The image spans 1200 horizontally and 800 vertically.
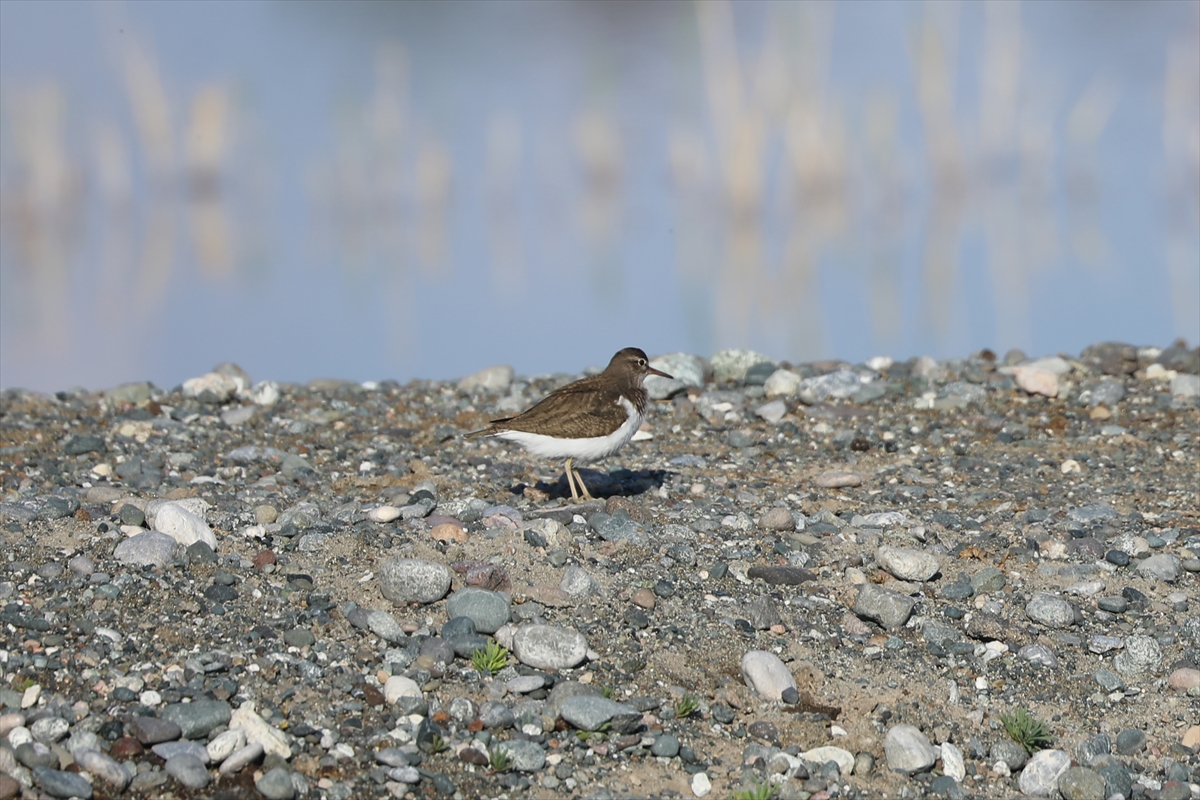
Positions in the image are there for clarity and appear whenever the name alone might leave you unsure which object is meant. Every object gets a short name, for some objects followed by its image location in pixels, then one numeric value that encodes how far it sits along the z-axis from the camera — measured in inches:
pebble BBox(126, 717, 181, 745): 419.5
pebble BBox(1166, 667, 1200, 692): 516.7
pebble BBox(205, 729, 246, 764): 417.1
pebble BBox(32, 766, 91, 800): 390.0
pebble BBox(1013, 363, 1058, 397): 994.1
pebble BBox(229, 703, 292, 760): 419.8
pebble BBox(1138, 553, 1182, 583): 615.2
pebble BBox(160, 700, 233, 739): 425.4
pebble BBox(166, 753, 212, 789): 404.8
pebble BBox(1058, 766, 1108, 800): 444.1
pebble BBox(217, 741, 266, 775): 413.4
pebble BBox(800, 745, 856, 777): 446.6
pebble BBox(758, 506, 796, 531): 649.6
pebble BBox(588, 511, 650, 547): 607.5
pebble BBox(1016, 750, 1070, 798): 452.8
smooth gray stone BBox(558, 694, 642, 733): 447.5
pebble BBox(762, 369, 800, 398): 992.9
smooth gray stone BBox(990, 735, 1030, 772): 464.1
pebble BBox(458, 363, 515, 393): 1047.6
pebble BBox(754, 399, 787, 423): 932.0
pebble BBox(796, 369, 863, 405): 978.7
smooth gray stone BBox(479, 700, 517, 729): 447.8
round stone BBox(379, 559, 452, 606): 525.0
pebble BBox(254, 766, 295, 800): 401.1
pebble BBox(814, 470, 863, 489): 765.3
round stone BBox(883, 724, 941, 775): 448.1
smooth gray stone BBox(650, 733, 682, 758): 439.5
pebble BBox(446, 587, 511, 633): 506.3
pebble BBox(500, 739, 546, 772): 427.8
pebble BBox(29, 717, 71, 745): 416.8
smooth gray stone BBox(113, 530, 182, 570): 542.0
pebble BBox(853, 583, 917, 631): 547.8
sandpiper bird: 686.5
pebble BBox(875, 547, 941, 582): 592.4
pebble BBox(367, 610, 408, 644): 496.4
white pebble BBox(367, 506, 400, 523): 626.5
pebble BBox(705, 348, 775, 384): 1041.5
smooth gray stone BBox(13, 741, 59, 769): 403.5
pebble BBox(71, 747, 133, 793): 399.5
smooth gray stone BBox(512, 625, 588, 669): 484.7
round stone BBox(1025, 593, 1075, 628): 564.4
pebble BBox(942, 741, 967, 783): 454.3
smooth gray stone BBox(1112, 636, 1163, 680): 531.8
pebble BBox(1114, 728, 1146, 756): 478.9
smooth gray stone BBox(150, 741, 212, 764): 414.6
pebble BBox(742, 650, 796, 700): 482.6
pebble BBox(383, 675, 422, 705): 456.8
